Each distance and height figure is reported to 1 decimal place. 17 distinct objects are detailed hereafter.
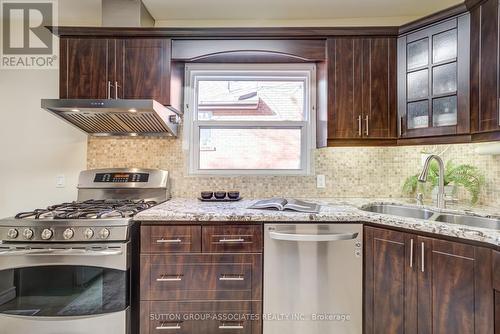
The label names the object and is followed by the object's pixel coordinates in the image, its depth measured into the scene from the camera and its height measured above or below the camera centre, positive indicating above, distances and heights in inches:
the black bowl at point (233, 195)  84.4 -9.4
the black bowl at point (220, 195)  83.7 -9.4
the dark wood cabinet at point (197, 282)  62.0 -27.9
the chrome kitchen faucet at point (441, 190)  69.8 -6.2
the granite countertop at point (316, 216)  49.8 -11.6
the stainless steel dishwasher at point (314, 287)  62.5 -28.9
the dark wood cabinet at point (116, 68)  79.4 +29.8
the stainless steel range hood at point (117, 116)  71.1 +14.8
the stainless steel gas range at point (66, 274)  58.7 -25.0
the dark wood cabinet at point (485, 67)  60.1 +24.0
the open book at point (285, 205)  67.4 -10.4
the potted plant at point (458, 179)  74.2 -3.3
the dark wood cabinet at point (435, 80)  66.9 +23.9
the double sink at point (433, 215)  62.6 -13.0
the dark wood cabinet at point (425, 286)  46.5 -23.8
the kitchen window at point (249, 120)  92.4 +16.5
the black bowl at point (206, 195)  83.4 -9.4
